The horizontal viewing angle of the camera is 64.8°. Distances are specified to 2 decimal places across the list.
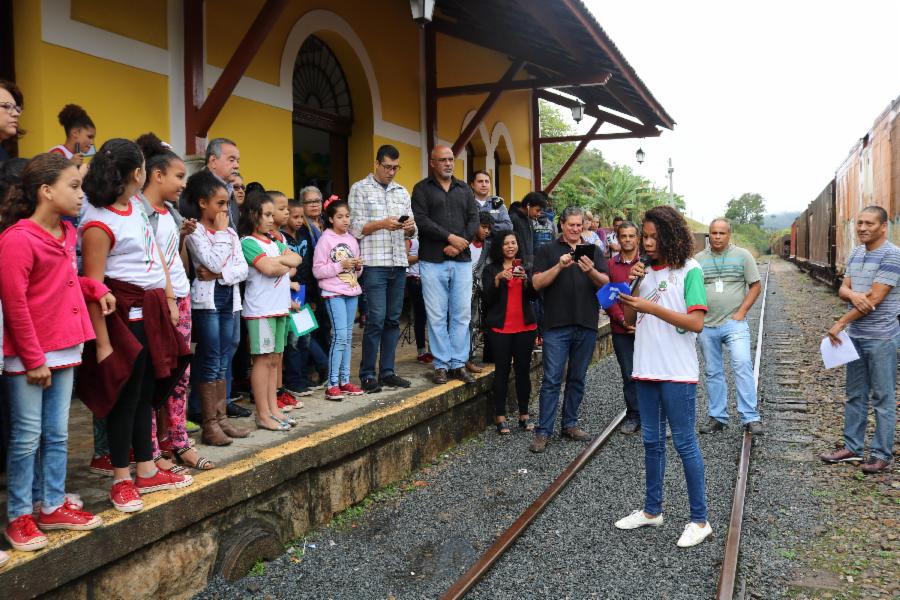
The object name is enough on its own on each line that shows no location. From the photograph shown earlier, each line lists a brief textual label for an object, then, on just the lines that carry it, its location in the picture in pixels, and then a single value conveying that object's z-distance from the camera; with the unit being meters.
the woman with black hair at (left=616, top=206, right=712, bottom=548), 4.01
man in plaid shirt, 5.68
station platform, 2.88
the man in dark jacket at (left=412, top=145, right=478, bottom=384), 6.03
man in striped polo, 5.16
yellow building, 5.73
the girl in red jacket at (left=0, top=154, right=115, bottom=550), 2.75
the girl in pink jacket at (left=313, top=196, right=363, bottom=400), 5.35
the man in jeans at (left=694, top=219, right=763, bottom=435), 6.32
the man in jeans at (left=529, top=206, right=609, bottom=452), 6.00
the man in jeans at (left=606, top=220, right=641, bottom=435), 6.44
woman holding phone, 6.32
